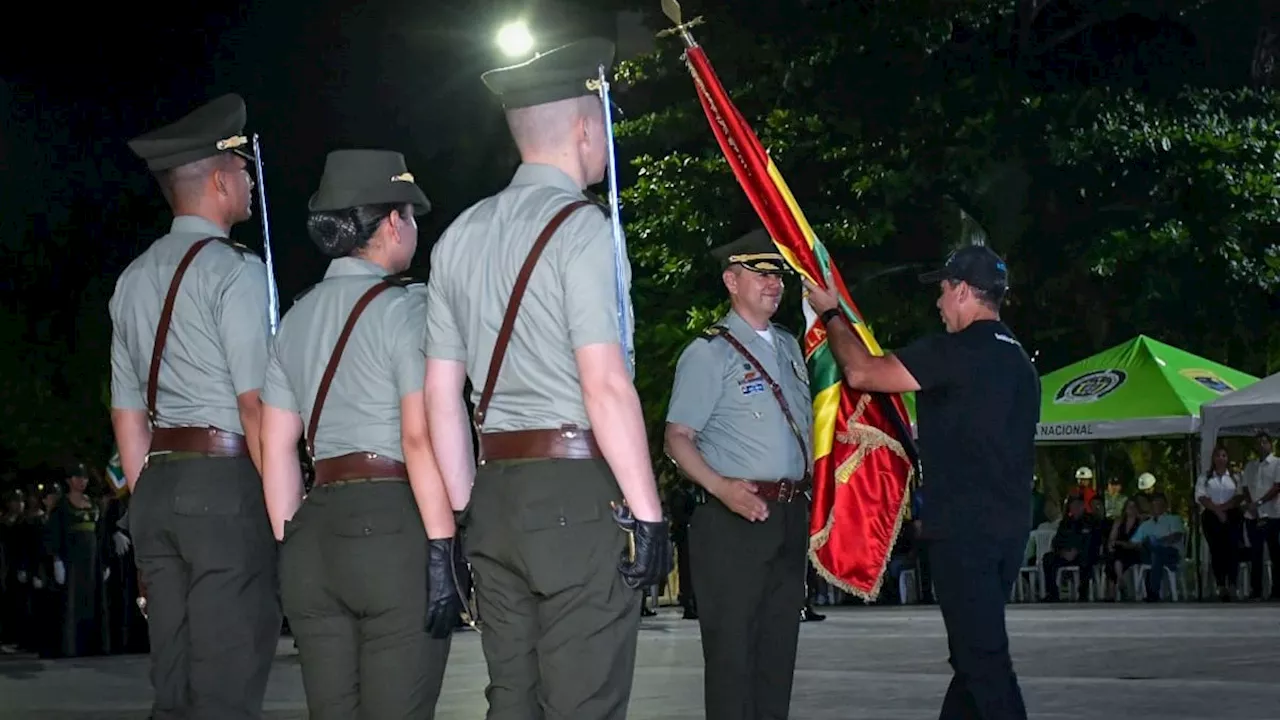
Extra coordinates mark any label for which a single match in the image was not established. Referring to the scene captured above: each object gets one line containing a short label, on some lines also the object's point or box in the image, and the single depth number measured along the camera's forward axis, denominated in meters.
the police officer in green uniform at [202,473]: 7.47
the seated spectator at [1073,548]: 26.83
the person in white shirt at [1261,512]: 24.30
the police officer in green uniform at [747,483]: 8.84
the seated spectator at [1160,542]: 25.88
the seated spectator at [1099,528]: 26.92
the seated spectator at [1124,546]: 26.31
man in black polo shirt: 8.61
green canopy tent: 25.30
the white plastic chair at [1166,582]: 25.89
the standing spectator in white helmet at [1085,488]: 27.58
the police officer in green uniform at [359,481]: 6.58
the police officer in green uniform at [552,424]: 5.62
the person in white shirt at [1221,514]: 24.91
